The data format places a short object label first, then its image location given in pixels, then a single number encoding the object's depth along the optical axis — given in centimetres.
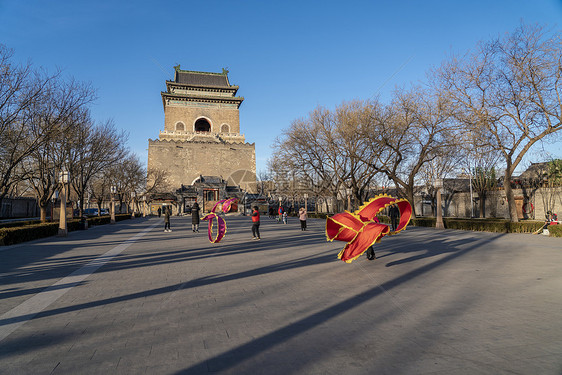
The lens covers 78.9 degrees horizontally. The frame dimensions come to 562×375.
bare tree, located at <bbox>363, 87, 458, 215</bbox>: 2106
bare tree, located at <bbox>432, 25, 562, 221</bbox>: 1586
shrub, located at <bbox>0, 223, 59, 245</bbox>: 1359
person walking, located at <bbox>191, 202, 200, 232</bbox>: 1953
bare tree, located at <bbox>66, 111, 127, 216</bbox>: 2151
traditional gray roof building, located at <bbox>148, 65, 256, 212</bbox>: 6069
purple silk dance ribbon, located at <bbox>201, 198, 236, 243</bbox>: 1373
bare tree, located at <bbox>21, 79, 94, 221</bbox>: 1698
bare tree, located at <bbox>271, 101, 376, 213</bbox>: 2600
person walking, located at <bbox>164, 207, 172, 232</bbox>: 2059
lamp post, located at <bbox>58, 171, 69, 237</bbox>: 1752
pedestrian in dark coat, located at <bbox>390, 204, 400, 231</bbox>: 1798
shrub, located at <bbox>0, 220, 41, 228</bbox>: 1846
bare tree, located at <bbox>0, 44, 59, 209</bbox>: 1455
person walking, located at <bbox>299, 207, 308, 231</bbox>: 2011
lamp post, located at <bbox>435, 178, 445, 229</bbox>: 2119
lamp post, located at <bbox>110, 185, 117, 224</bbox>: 2872
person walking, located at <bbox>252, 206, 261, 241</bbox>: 1499
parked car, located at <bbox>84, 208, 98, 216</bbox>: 5720
